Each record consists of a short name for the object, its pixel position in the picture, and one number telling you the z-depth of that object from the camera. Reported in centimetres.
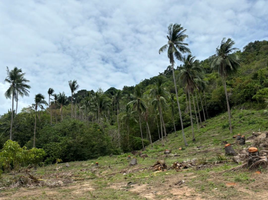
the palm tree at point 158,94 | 2778
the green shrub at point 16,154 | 1439
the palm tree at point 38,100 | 2855
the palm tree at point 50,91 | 3894
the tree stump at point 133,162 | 1580
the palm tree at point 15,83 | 2766
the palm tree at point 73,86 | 3872
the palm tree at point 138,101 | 2791
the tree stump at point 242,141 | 1526
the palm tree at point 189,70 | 2530
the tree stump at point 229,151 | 1151
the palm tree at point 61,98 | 4275
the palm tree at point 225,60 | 2355
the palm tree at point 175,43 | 2306
